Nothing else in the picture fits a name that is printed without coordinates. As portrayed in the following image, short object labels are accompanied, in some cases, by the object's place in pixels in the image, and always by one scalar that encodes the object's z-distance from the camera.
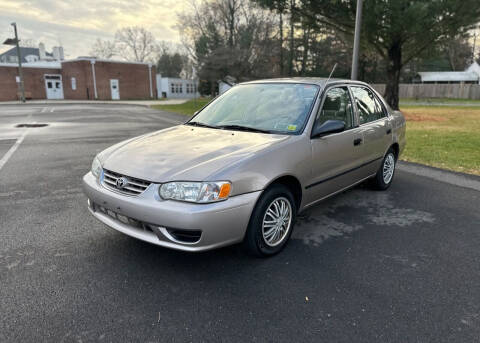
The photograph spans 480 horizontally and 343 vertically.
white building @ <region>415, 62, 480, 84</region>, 55.41
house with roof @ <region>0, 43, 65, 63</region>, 56.92
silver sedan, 2.79
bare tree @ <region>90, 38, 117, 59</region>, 70.31
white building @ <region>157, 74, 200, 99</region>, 53.62
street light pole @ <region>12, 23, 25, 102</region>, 32.49
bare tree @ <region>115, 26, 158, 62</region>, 68.25
